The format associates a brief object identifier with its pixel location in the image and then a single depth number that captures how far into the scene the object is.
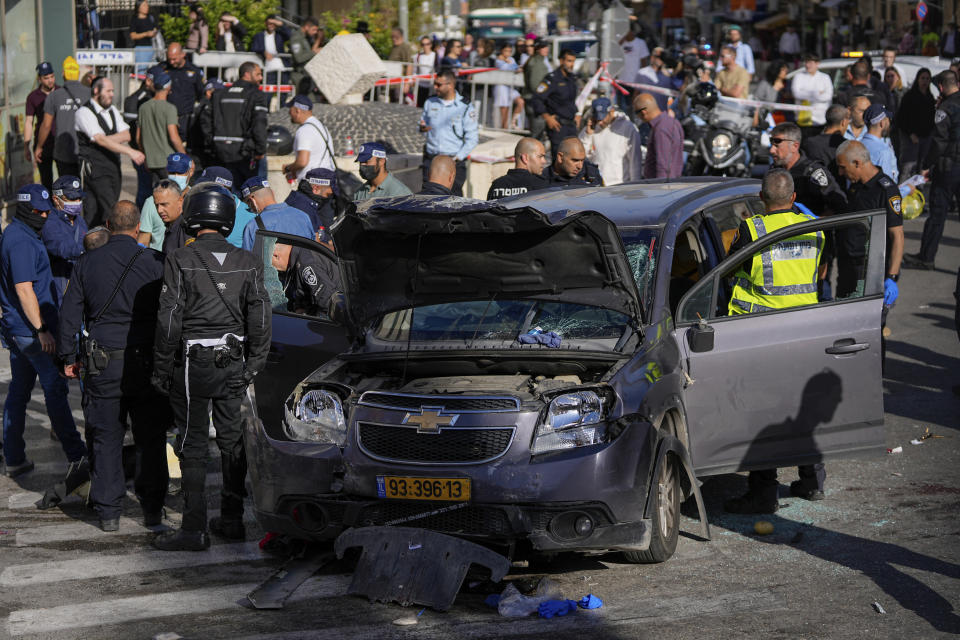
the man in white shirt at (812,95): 23.75
